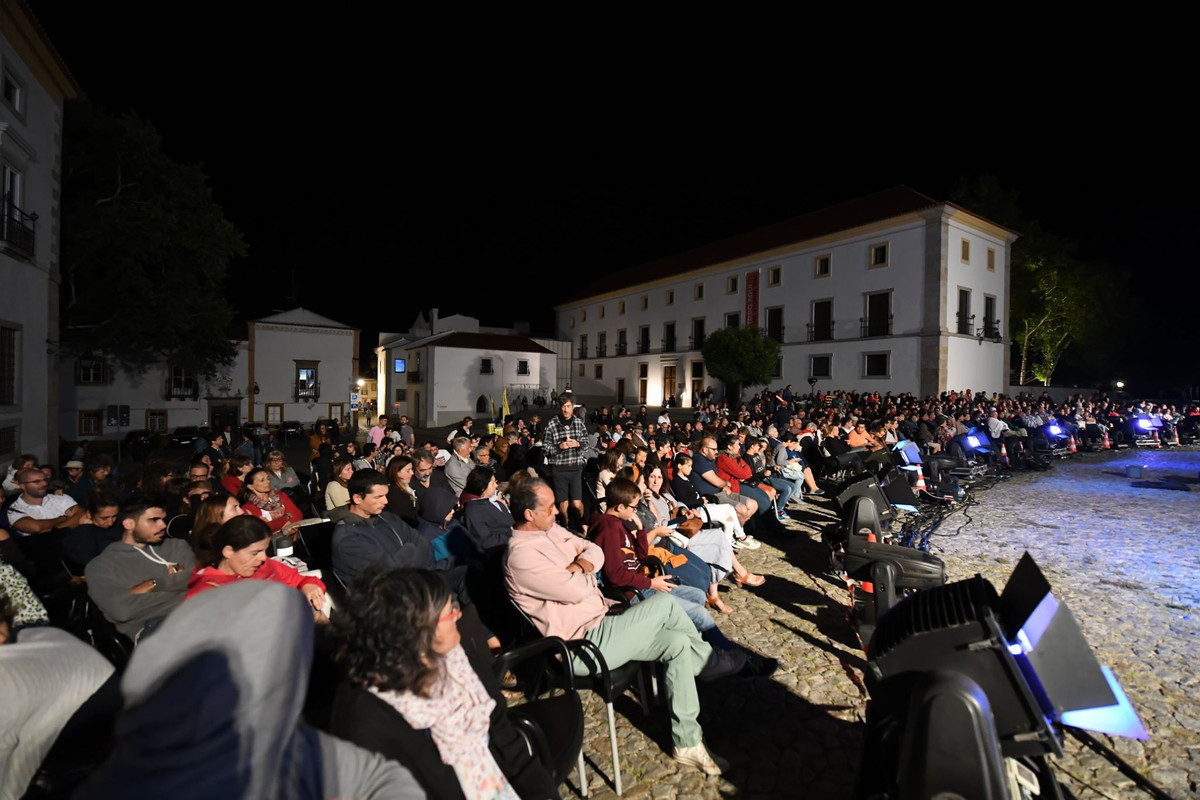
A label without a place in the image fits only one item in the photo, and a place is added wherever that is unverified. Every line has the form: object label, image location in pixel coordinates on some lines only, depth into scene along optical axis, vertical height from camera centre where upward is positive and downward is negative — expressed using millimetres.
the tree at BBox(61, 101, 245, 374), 17172 +4802
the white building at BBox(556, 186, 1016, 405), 25453 +5621
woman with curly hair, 1642 -900
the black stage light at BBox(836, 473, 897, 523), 5660 -915
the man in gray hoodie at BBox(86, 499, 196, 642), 3217 -1101
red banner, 33688 +6174
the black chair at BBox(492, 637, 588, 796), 2252 -1418
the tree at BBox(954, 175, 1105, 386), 31391 +7185
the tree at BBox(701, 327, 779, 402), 28469 +2320
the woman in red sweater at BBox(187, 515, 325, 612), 3008 -864
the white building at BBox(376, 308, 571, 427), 35688 +1586
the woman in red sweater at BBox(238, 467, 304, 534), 5961 -1146
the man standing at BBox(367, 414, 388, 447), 12639 -836
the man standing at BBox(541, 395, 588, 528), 7500 -714
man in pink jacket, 2939 -1212
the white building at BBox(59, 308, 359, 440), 23484 +316
